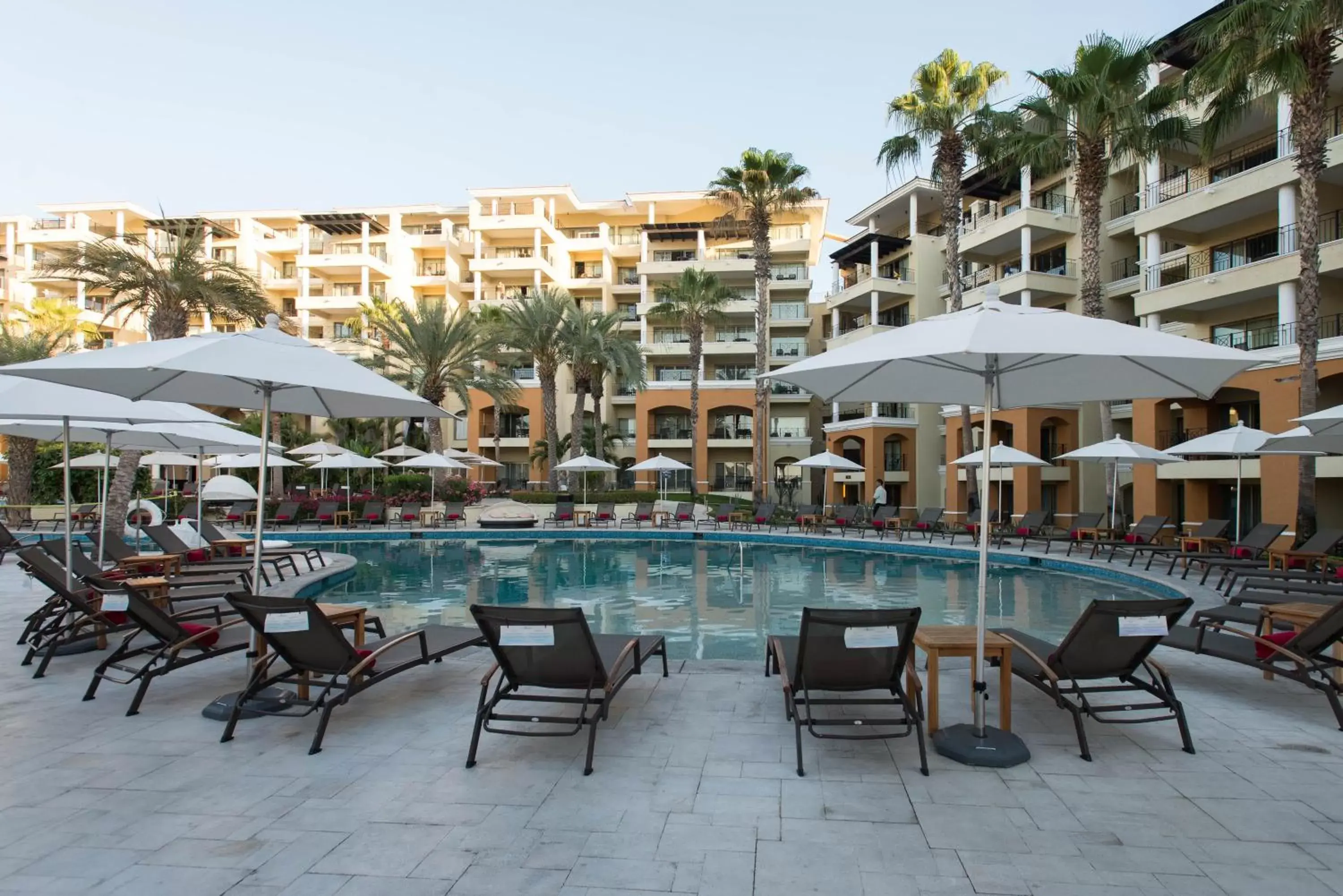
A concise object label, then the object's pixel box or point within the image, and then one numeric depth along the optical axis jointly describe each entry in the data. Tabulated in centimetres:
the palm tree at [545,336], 2973
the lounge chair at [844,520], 2166
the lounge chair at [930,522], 1952
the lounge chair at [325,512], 2241
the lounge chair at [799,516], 2320
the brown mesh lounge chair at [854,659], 384
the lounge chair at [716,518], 2327
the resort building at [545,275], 3878
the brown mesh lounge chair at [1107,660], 404
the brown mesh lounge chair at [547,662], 390
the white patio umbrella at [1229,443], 1220
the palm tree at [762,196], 2658
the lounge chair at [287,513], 2114
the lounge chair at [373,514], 2186
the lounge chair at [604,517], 2359
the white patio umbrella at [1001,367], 371
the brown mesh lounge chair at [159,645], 467
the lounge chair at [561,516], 2309
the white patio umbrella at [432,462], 2202
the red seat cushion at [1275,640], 508
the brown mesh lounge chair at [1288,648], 456
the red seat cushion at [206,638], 510
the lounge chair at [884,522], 2133
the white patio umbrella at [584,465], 2307
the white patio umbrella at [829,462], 2209
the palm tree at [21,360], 2136
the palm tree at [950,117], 2122
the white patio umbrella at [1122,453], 1438
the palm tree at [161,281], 1364
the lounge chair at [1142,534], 1472
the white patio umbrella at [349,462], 2162
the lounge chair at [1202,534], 1343
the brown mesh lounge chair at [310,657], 411
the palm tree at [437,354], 2731
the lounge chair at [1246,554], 1062
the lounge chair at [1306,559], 1047
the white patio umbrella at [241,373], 428
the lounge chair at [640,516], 2317
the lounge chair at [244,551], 1123
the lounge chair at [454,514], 2300
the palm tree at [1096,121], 1723
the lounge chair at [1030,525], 1767
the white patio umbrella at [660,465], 2352
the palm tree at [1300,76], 1273
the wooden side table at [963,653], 421
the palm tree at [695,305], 3244
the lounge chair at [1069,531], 1648
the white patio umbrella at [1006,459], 1628
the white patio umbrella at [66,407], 587
